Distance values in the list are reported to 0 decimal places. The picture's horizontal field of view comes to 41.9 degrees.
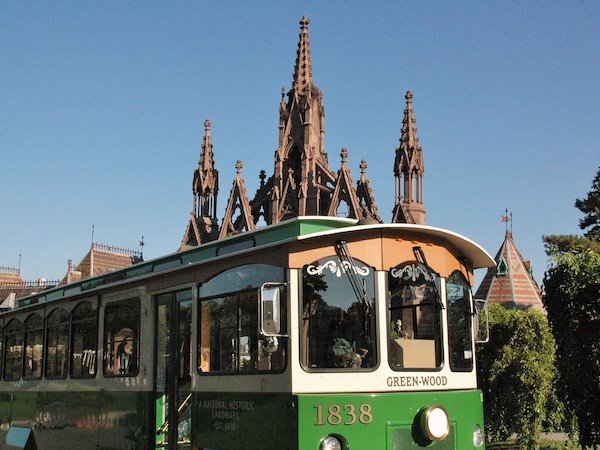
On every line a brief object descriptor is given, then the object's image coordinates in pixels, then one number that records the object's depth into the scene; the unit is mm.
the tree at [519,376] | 16484
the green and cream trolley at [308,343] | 7062
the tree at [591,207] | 29866
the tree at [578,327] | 12336
